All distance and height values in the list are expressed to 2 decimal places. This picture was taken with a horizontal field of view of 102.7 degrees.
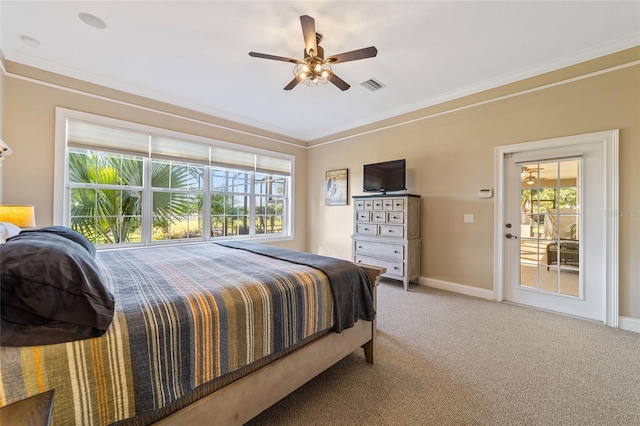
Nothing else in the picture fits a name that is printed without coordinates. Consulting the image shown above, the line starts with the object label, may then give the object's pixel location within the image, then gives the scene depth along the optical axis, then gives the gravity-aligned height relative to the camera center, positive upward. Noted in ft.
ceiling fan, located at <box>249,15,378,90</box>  6.79 +4.55
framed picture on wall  16.52 +1.79
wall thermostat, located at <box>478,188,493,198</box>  11.02 +0.99
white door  8.95 -0.42
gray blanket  5.64 -1.71
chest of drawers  12.33 -0.98
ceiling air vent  10.89 +5.69
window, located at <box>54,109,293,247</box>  10.62 +1.44
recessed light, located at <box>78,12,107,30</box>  7.37 +5.68
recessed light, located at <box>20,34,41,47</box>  8.29 +5.65
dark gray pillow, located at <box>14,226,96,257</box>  6.07 -0.57
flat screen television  13.20 +2.07
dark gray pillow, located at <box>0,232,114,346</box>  2.68 -0.97
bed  2.72 -1.65
